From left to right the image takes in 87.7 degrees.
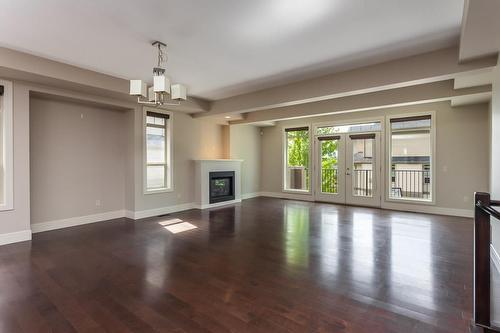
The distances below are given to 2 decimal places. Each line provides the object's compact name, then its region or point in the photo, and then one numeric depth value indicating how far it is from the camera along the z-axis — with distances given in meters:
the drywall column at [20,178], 4.13
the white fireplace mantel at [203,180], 7.08
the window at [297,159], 8.61
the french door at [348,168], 7.23
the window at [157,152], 6.18
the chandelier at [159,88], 3.33
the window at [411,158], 6.46
